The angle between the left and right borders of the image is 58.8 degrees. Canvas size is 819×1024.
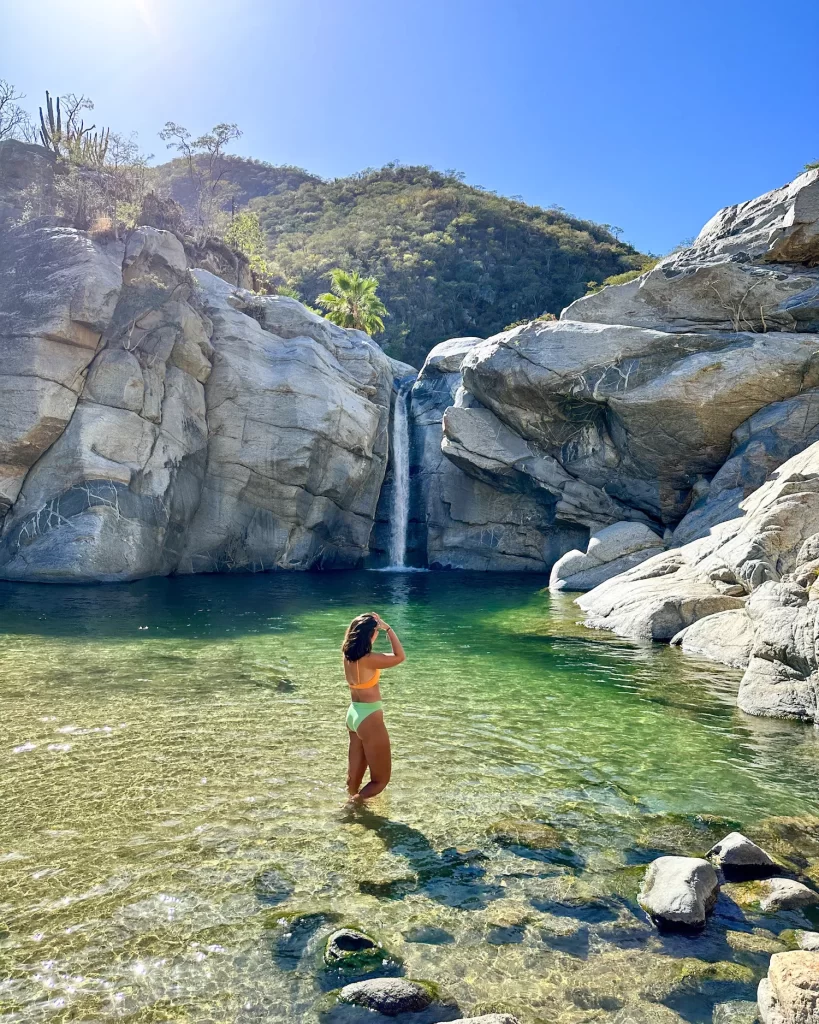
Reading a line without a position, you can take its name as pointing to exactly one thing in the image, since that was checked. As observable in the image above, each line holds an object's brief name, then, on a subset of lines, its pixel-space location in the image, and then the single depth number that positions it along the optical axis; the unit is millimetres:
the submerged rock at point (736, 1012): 4152
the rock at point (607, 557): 26703
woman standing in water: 6973
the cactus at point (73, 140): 38719
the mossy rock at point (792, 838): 6316
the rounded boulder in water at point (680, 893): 5070
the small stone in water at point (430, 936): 4922
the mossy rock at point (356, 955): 4602
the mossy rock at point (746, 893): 5410
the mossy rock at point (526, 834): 6445
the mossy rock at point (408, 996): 4230
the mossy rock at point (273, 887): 5402
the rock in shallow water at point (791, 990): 3605
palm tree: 50375
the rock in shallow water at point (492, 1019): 3783
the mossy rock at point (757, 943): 4824
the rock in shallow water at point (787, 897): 5328
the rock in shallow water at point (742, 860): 5832
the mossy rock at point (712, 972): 4535
